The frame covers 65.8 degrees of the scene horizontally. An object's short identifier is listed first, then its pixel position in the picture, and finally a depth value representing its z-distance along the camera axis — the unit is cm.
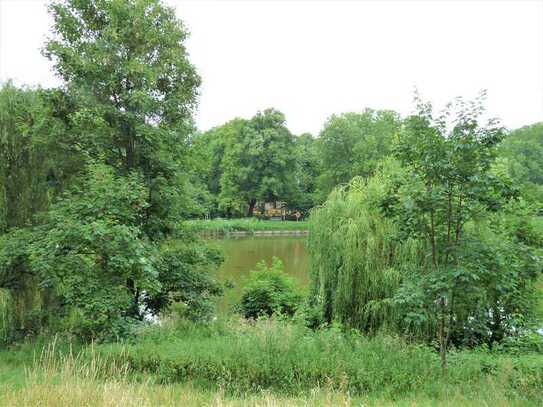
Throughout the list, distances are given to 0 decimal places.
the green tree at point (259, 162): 4344
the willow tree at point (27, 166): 759
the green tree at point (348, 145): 4291
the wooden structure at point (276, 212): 4991
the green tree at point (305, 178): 4709
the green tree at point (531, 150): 5253
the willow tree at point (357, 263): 904
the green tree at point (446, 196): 545
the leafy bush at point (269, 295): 1154
